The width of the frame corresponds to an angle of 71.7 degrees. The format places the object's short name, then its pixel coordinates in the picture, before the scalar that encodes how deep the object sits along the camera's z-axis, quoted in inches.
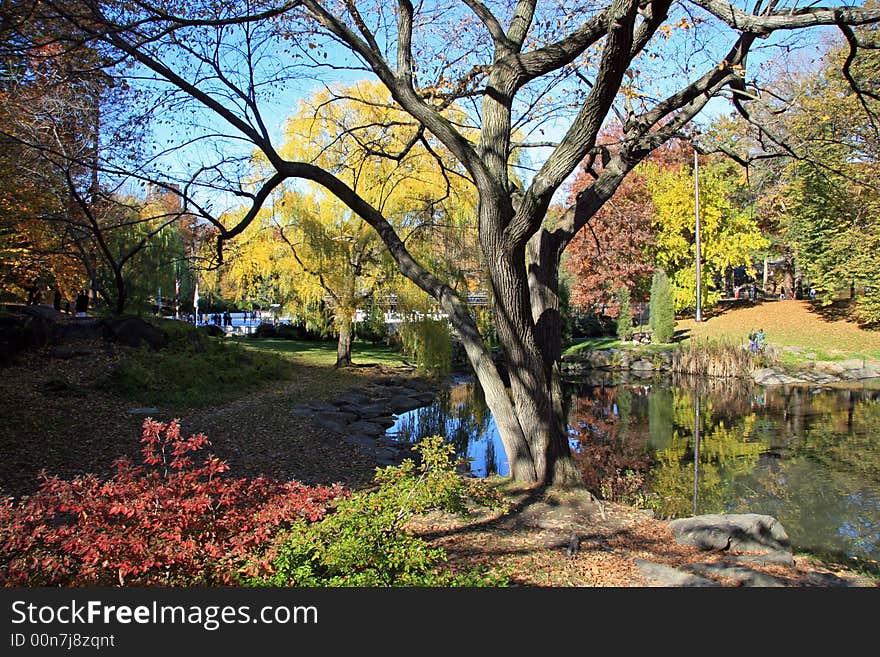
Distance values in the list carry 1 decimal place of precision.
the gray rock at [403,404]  544.2
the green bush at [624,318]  1037.2
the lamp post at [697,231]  979.3
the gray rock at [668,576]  150.1
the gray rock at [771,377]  731.4
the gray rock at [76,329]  450.3
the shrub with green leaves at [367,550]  127.6
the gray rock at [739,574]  151.9
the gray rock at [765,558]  181.8
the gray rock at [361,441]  366.7
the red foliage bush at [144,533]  127.2
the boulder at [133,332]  476.4
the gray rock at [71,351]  421.4
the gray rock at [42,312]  435.4
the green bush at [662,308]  972.6
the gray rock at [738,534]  191.3
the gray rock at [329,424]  398.1
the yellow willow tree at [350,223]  561.0
